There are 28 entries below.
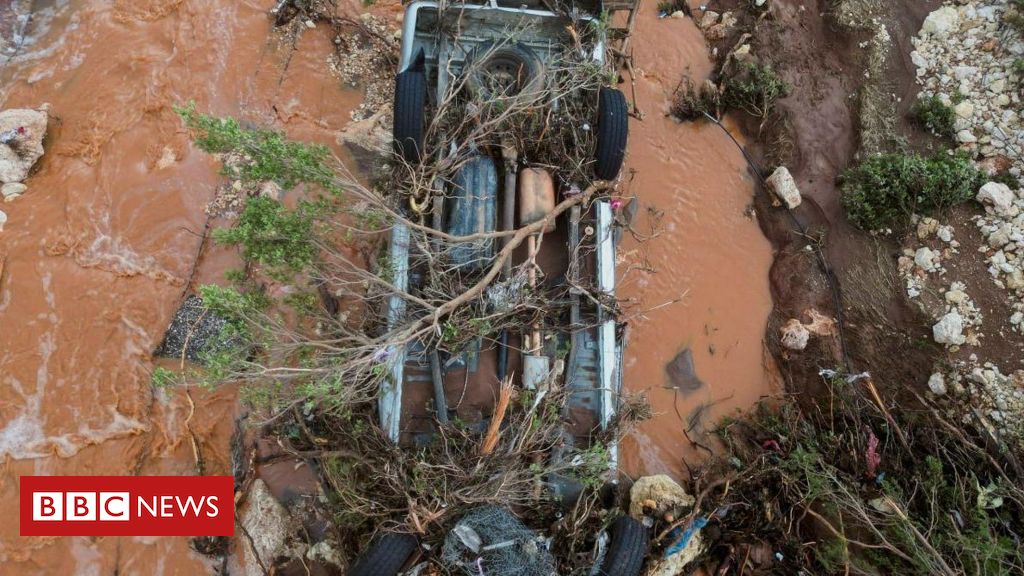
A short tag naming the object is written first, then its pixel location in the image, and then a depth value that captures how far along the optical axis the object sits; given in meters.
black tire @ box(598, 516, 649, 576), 4.25
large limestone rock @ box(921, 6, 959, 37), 6.65
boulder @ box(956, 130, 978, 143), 6.14
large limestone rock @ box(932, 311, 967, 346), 5.46
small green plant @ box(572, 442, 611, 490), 4.29
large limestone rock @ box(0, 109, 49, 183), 5.90
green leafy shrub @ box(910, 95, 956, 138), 6.25
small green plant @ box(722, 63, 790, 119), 6.52
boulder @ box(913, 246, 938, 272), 5.87
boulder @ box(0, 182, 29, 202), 5.95
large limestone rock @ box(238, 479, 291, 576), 5.00
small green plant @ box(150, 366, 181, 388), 3.96
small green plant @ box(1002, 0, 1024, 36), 6.28
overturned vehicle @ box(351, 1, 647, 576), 4.40
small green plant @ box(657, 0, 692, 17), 7.22
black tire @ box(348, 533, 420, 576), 3.95
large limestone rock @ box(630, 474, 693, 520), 5.17
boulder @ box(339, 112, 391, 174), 6.30
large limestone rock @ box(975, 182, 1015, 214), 5.71
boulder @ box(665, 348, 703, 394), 6.05
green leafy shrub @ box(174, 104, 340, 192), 4.01
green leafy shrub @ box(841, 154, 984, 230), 5.80
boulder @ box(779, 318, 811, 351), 6.01
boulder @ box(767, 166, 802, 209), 6.36
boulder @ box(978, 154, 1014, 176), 5.96
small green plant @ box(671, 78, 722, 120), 6.76
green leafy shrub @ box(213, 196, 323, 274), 4.34
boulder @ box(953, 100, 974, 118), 6.24
